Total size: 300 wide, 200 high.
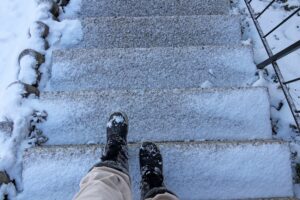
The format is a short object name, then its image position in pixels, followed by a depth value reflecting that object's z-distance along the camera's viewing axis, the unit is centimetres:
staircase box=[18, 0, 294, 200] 194
